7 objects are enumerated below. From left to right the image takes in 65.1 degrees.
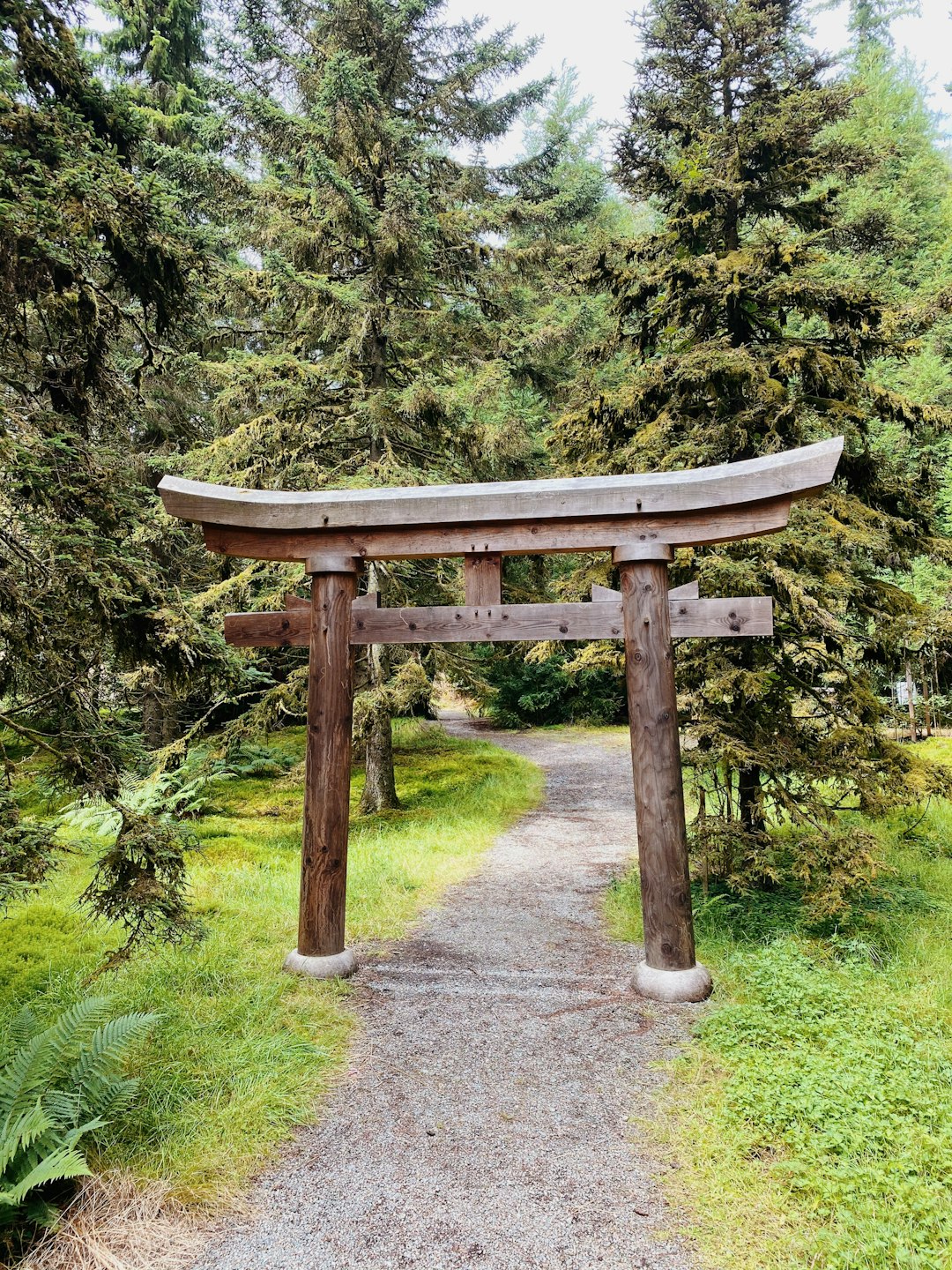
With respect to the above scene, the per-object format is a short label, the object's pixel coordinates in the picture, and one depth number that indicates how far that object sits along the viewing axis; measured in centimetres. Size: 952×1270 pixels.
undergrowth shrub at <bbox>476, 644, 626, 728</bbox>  1906
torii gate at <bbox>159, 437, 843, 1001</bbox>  459
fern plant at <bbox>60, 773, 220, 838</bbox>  766
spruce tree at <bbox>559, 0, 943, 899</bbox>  561
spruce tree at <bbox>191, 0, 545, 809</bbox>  880
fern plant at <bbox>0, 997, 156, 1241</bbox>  246
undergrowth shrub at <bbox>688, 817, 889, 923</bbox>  509
